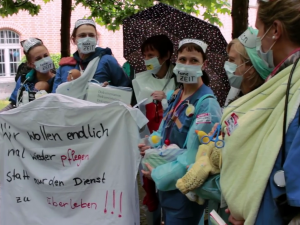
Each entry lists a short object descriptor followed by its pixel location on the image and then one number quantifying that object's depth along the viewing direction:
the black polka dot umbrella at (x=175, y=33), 2.70
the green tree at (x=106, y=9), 6.34
